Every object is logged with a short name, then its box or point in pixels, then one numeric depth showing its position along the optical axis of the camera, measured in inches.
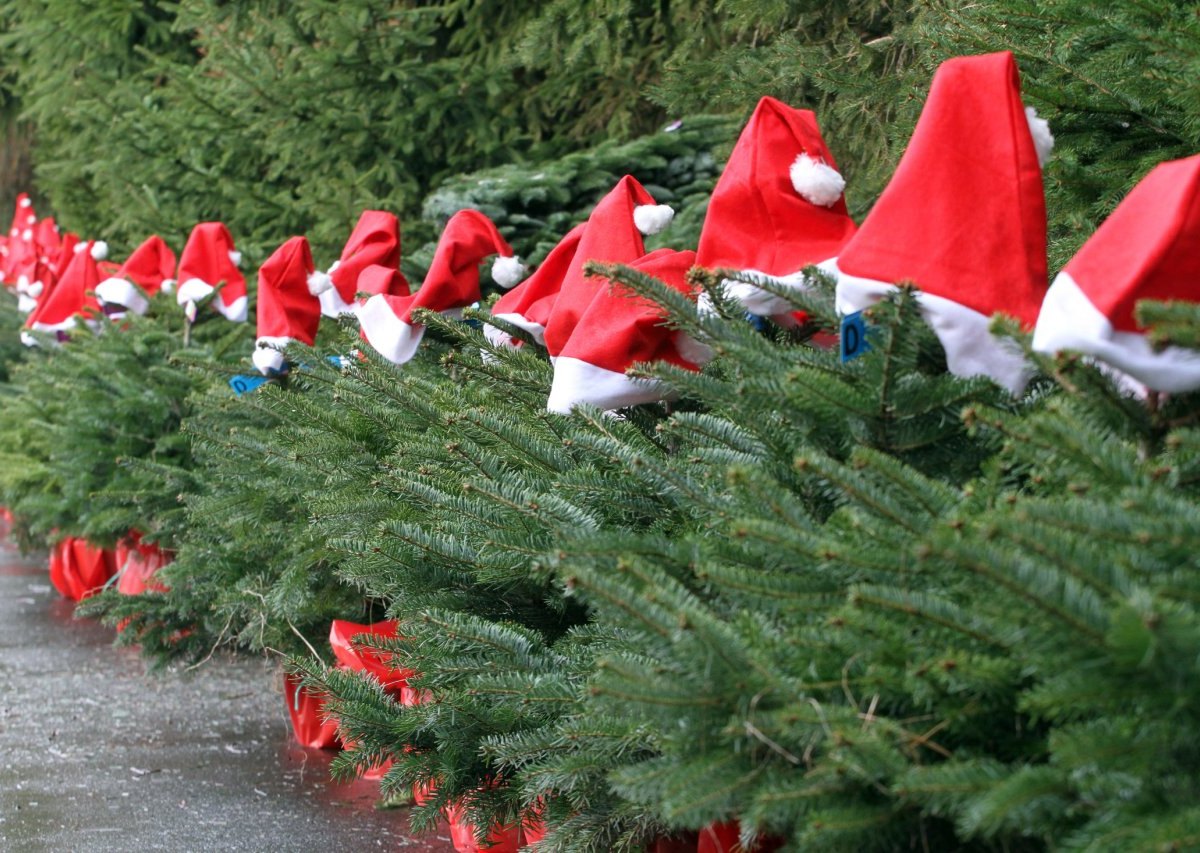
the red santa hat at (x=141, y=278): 670.5
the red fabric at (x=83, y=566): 655.8
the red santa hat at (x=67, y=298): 805.9
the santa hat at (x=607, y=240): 286.0
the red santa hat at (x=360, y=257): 452.8
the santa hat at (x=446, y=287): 388.8
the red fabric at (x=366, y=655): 297.0
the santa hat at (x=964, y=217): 190.1
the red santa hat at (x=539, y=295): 325.7
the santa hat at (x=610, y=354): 253.6
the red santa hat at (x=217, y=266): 617.9
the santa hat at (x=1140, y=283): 151.5
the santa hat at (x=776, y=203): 251.8
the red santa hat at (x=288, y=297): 482.3
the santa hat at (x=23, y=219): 1236.5
